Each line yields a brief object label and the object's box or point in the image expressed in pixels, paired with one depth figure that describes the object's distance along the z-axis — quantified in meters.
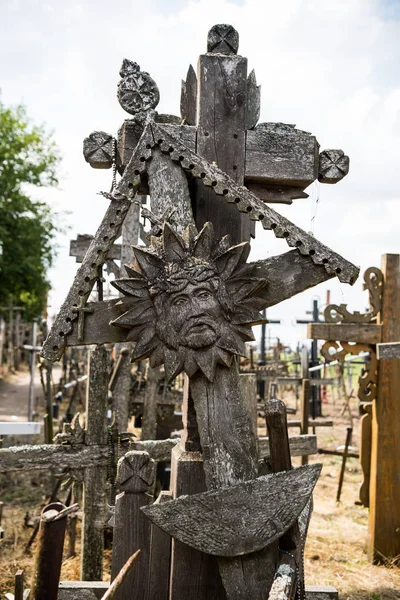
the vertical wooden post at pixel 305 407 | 7.87
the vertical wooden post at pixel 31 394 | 11.39
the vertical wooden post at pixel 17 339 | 27.26
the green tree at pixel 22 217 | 24.67
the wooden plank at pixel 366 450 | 6.27
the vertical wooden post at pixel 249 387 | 4.24
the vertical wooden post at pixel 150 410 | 7.05
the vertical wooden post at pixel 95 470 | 4.33
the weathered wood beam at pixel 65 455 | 4.30
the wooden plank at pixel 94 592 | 2.89
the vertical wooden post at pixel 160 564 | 2.77
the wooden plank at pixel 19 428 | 3.24
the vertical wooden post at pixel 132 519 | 2.69
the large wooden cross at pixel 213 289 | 2.39
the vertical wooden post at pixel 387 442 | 5.87
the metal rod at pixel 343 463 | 8.36
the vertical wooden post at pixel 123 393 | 5.84
